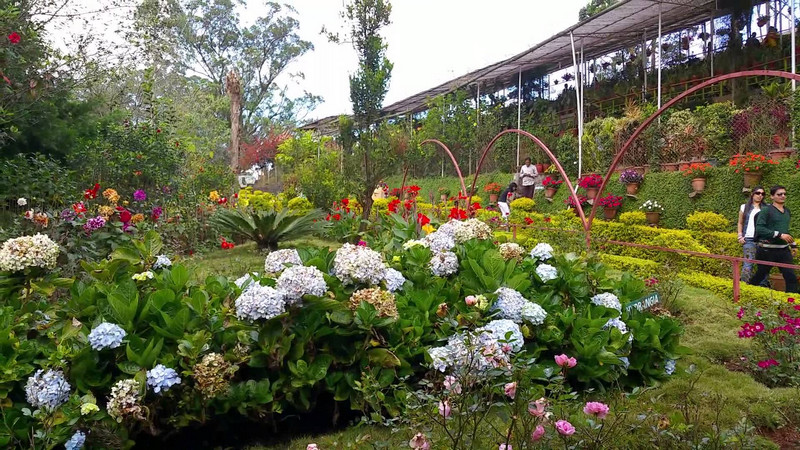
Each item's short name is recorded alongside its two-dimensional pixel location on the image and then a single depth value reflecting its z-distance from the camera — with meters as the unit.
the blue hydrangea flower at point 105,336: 1.86
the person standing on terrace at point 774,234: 5.02
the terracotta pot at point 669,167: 8.91
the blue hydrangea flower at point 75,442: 1.77
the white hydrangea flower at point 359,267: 2.30
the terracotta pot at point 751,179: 6.89
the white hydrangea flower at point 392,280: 2.48
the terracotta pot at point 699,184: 7.63
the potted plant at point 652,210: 8.31
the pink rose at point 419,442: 1.34
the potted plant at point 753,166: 6.81
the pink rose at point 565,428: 1.28
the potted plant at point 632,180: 8.80
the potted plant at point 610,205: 8.95
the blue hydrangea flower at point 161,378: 1.84
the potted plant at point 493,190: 12.91
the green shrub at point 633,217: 7.92
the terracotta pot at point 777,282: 5.56
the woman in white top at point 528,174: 11.35
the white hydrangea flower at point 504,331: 2.11
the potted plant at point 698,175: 7.61
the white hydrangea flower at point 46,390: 1.77
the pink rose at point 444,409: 1.46
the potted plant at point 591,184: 9.34
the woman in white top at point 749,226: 5.25
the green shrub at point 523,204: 10.82
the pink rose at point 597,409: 1.32
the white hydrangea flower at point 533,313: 2.36
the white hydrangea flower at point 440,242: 2.92
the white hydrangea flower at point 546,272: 2.70
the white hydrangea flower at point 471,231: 3.21
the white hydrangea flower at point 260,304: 1.94
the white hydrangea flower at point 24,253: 2.29
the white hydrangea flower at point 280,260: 2.59
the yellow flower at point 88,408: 1.74
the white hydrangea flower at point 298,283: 2.01
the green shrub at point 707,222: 6.87
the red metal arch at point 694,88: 3.43
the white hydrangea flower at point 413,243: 2.99
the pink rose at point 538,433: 1.37
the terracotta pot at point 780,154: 7.19
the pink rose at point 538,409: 1.37
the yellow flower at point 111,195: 5.13
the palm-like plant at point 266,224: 7.33
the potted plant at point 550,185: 10.77
